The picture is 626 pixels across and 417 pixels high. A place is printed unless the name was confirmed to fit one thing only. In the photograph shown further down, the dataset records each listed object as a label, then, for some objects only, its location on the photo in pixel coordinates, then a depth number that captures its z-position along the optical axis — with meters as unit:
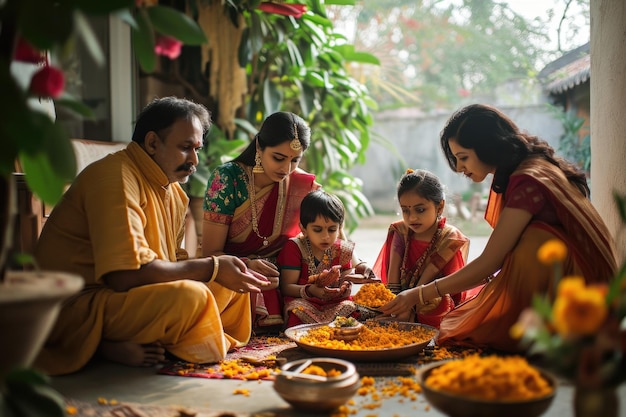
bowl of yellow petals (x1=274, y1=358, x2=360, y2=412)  2.23
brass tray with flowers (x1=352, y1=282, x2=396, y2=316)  3.34
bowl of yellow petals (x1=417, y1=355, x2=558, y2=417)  1.83
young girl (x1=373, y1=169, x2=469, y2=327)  3.71
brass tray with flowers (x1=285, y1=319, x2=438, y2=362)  2.91
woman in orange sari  2.99
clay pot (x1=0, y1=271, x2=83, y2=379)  1.79
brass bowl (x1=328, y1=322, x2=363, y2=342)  3.12
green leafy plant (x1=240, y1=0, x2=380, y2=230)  5.48
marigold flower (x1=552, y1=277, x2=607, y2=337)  1.57
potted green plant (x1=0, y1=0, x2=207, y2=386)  1.76
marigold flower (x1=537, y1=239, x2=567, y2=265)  1.67
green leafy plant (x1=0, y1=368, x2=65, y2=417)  1.77
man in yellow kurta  2.81
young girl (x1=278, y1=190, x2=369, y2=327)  3.61
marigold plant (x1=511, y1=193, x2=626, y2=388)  1.59
